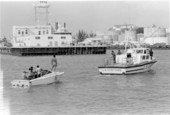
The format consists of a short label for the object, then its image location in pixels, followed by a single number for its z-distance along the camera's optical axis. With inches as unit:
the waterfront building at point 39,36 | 4197.8
